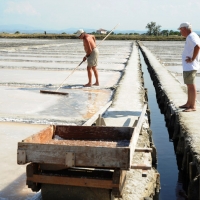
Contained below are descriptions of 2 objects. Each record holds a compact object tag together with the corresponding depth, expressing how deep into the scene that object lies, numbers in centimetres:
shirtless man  829
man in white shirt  550
